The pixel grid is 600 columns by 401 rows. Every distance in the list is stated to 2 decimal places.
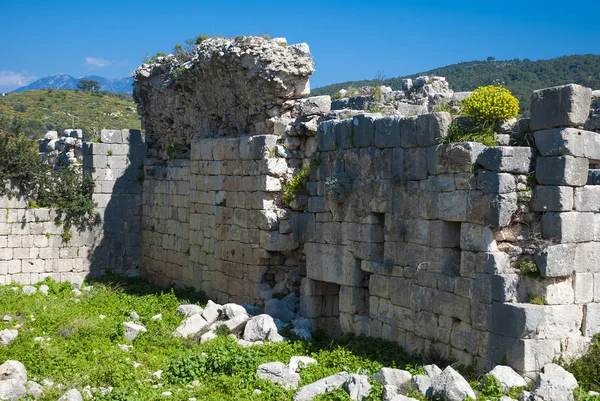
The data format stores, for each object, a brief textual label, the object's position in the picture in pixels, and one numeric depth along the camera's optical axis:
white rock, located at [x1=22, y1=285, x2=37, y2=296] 15.92
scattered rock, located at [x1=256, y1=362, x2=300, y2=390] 9.09
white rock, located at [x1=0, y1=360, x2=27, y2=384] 9.26
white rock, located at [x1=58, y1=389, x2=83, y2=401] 8.61
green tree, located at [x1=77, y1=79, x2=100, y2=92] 61.72
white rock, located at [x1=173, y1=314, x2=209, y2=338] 11.76
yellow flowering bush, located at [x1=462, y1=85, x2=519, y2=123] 9.09
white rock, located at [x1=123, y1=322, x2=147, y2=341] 11.72
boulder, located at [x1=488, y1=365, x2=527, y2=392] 7.89
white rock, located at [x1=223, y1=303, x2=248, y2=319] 12.01
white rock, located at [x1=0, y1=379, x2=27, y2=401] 8.71
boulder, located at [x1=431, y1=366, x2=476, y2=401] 7.62
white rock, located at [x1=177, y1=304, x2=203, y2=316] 13.12
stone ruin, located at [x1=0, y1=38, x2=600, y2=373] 8.49
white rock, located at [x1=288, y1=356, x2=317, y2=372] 9.61
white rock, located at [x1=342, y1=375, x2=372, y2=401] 8.22
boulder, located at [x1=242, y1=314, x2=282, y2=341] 11.11
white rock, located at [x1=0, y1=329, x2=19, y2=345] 11.13
